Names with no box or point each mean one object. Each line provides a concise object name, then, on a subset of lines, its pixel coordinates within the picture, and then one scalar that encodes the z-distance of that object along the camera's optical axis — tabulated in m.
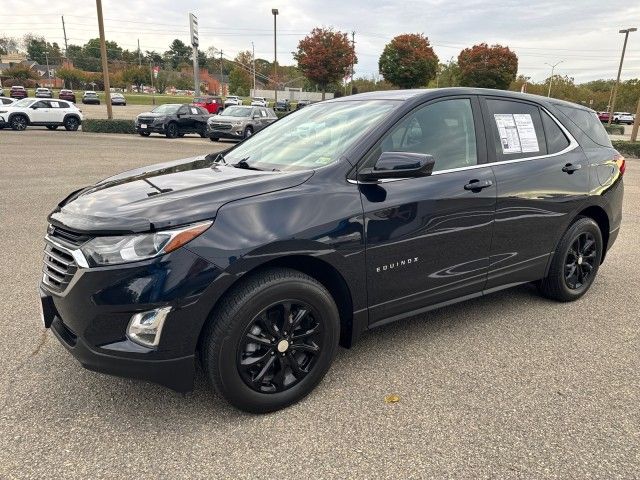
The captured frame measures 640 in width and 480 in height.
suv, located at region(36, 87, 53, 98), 50.85
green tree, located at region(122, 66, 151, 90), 96.44
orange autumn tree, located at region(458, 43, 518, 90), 50.28
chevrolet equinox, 2.29
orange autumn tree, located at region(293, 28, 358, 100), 45.47
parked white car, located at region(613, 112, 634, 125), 59.56
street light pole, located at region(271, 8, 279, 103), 38.81
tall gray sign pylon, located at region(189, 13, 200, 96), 34.41
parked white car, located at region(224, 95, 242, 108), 48.27
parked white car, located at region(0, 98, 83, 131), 22.56
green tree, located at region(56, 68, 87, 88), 85.75
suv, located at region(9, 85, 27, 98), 52.94
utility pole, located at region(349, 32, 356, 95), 46.95
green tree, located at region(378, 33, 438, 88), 46.00
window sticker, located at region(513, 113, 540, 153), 3.74
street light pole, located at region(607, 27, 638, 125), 33.66
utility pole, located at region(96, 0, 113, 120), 21.02
